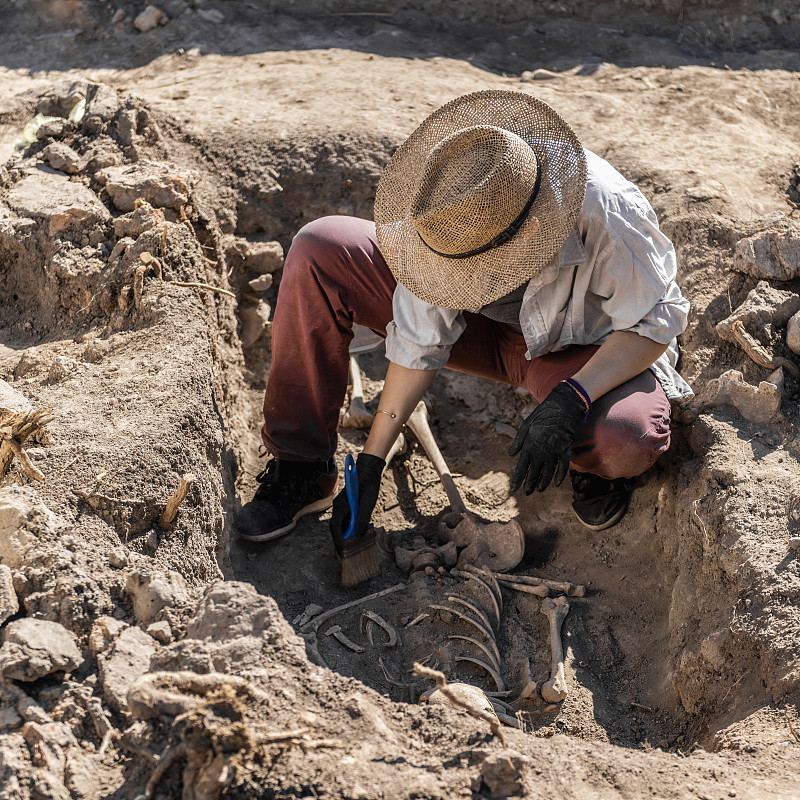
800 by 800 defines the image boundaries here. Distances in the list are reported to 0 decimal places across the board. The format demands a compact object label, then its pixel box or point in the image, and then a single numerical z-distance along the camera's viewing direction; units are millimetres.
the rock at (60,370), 2756
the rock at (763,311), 2941
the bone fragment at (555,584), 2677
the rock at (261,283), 3701
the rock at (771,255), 3023
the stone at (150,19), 5250
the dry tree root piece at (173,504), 2334
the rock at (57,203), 3172
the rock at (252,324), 3682
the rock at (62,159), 3441
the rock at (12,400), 2328
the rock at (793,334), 2855
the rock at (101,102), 3658
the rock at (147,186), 3273
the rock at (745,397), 2701
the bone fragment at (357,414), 3484
